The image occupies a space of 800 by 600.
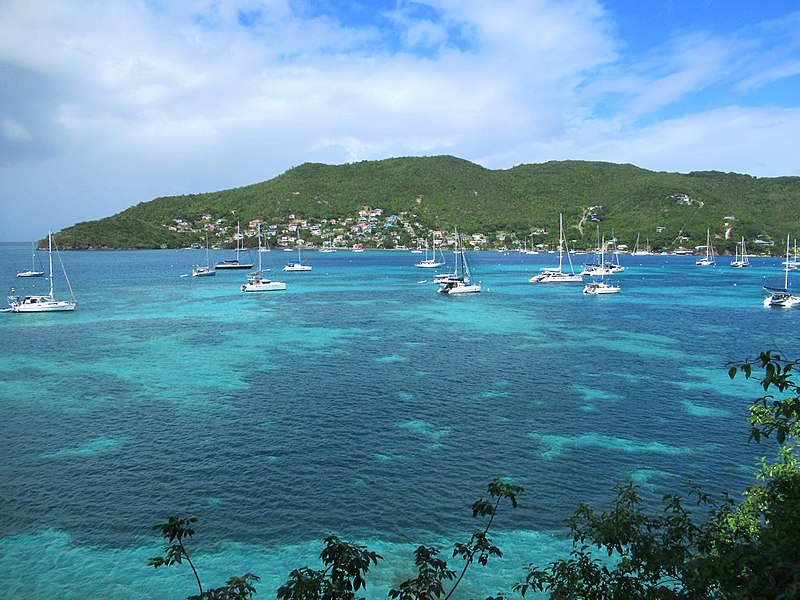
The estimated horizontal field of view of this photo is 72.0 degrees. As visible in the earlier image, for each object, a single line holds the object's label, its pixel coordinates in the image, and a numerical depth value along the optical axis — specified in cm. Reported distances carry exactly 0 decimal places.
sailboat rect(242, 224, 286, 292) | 8481
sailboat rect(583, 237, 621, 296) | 8144
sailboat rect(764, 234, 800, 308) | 6838
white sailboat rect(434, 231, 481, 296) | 8069
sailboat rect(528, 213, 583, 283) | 9969
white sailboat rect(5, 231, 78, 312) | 6053
